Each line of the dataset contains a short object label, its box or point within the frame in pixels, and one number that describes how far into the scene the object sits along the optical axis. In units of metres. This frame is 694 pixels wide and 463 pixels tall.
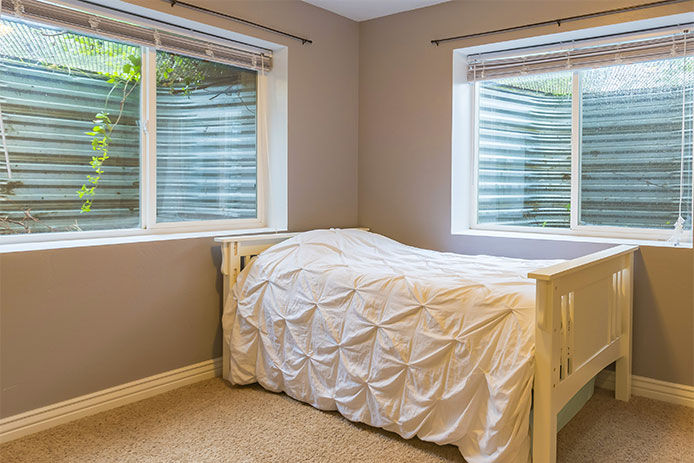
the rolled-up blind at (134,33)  2.35
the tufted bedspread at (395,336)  1.97
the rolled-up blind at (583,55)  2.79
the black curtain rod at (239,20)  2.73
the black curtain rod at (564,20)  2.69
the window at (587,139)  2.88
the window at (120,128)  2.43
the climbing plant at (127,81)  2.66
